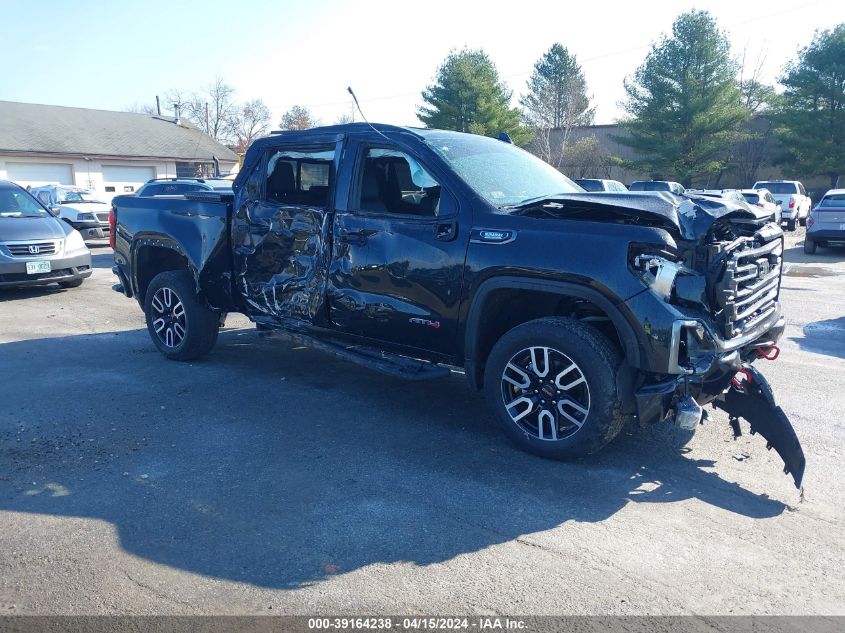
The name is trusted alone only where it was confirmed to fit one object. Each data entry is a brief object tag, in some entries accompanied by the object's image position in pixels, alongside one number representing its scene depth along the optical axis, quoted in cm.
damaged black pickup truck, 418
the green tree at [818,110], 3819
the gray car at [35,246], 1053
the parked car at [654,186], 1967
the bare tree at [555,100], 4225
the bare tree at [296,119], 5792
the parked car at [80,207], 2028
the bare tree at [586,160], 4369
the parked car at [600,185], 1992
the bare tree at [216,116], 6888
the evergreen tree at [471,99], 3947
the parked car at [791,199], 2606
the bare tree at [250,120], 6931
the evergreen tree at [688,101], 3762
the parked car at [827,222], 1708
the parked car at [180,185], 1608
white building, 3631
